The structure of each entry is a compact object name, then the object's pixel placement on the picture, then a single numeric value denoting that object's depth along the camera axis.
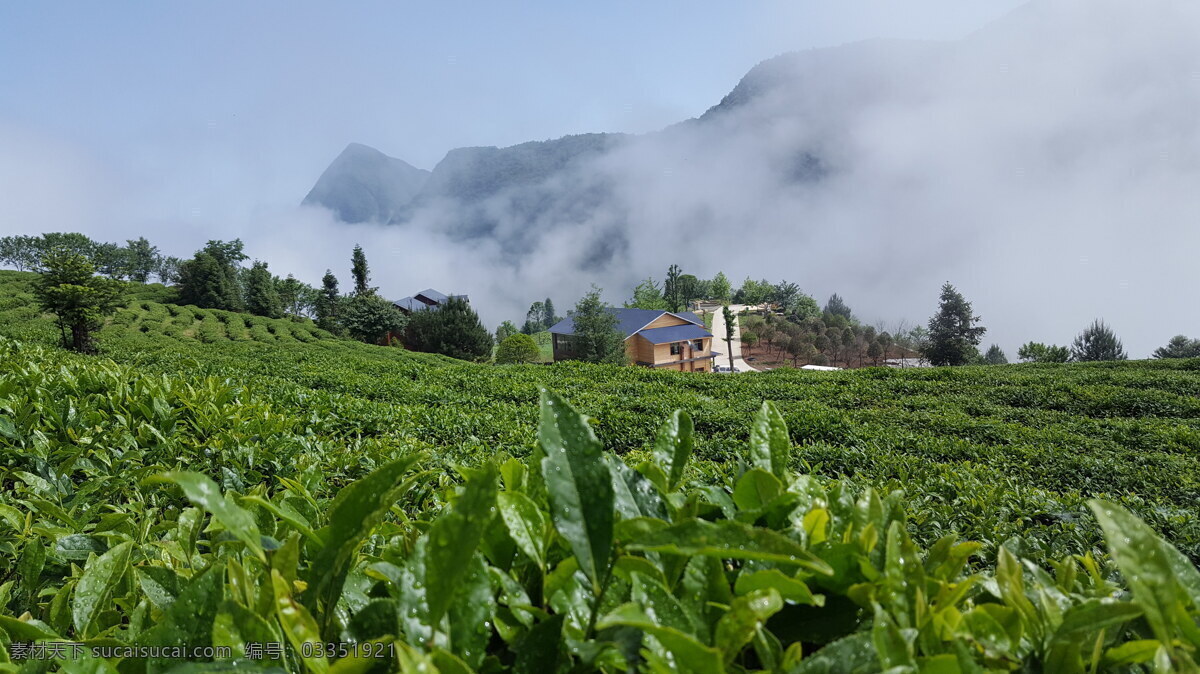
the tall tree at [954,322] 43.59
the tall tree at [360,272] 42.52
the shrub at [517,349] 32.53
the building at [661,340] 37.91
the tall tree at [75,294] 12.06
